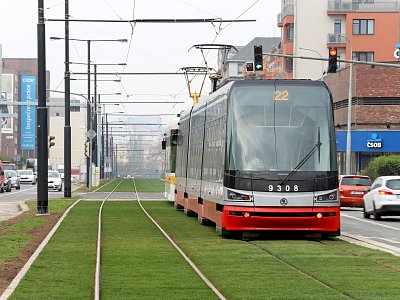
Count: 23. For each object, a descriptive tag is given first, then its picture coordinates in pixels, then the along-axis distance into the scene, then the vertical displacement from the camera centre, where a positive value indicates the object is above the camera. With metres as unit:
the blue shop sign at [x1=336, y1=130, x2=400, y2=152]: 75.62 +1.70
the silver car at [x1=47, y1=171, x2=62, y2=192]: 76.38 -1.18
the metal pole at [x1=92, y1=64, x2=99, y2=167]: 84.66 +4.16
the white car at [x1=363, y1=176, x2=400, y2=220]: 35.84 -1.00
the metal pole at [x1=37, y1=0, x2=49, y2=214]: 33.09 +1.66
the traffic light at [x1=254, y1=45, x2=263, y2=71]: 42.09 +3.99
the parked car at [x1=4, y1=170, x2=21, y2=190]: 82.81 -1.07
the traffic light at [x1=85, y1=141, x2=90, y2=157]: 69.38 +1.05
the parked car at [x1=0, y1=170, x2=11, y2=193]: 73.25 -1.21
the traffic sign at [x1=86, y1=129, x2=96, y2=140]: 67.62 +1.89
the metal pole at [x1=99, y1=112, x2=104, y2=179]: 126.03 +0.25
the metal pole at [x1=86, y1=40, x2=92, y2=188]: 70.50 +3.02
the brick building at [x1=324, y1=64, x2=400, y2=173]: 78.69 +4.30
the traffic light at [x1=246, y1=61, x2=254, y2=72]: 45.21 +4.00
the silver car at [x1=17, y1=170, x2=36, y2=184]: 106.06 -1.09
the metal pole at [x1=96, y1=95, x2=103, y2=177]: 89.35 +3.37
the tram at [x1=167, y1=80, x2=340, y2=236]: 23.09 +0.15
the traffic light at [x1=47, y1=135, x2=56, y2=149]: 66.19 +1.48
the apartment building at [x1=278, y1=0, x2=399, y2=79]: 99.50 +12.25
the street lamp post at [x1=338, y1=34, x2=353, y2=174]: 65.31 +1.61
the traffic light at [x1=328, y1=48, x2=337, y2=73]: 42.16 +3.94
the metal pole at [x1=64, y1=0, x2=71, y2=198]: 49.50 +1.66
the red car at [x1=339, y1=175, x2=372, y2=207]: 45.84 -1.00
